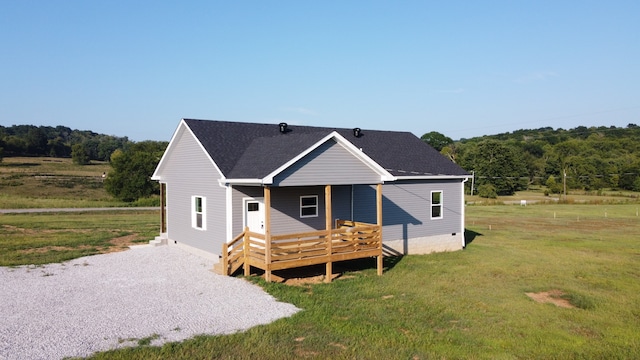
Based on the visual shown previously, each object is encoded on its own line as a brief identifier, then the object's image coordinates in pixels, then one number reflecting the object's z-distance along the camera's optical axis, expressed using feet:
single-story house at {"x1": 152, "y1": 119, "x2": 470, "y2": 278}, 48.80
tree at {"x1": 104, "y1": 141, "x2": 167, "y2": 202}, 177.17
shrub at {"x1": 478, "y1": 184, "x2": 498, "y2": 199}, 224.74
